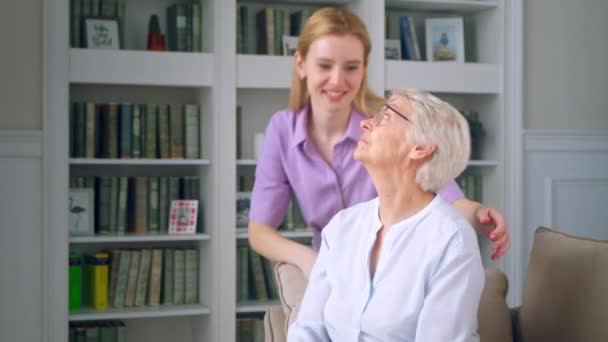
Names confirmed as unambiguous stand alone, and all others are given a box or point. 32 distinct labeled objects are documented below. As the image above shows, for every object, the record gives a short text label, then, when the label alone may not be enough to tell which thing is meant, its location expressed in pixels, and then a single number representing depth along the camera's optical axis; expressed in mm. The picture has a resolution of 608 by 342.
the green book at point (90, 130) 4023
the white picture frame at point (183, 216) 4172
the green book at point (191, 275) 4230
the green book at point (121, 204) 4105
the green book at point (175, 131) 4172
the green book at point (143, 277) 4148
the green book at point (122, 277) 4117
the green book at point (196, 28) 4184
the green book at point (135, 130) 4102
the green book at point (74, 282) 4043
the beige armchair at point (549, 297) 2123
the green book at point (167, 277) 4203
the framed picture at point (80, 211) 4047
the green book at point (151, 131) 4125
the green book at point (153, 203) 4160
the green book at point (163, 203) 4176
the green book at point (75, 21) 4043
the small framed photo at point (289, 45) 4301
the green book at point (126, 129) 4086
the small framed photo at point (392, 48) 4520
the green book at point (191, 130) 4191
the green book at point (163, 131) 4145
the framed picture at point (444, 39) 4566
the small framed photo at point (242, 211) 4266
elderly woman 1898
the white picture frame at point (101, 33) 4043
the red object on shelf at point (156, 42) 4121
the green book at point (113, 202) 4094
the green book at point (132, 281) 4133
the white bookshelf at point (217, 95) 3936
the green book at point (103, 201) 4078
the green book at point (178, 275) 4207
